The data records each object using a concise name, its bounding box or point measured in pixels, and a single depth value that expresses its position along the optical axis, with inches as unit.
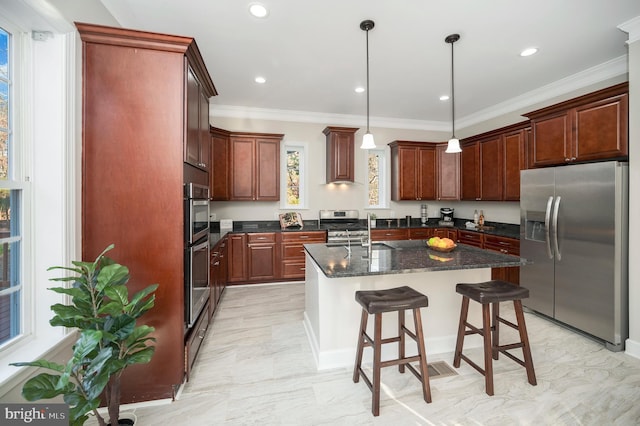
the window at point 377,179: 211.5
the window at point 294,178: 196.1
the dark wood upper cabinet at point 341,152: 186.7
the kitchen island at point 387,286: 79.7
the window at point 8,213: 55.2
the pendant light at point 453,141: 103.1
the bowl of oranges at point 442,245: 95.1
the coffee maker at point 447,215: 214.2
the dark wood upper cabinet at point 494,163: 153.4
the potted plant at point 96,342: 44.9
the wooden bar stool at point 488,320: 75.7
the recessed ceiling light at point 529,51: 112.4
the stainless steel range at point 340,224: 177.5
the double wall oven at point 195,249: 76.6
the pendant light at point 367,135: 94.3
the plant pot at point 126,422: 55.9
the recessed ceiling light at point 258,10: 86.7
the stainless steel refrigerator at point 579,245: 97.8
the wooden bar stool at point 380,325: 69.1
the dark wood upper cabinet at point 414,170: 202.2
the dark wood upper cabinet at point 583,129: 98.7
